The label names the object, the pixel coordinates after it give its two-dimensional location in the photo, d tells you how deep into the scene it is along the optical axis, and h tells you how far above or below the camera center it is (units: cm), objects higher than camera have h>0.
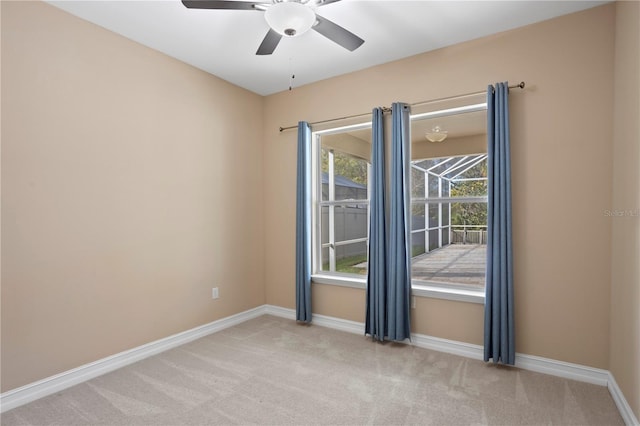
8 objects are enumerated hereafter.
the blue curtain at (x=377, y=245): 338 -41
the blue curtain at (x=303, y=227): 397 -26
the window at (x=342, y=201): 391 +4
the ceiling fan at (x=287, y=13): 200 +118
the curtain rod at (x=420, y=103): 283 +99
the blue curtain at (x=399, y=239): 329 -35
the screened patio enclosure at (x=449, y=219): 321 -15
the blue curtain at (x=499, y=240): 278 -31
